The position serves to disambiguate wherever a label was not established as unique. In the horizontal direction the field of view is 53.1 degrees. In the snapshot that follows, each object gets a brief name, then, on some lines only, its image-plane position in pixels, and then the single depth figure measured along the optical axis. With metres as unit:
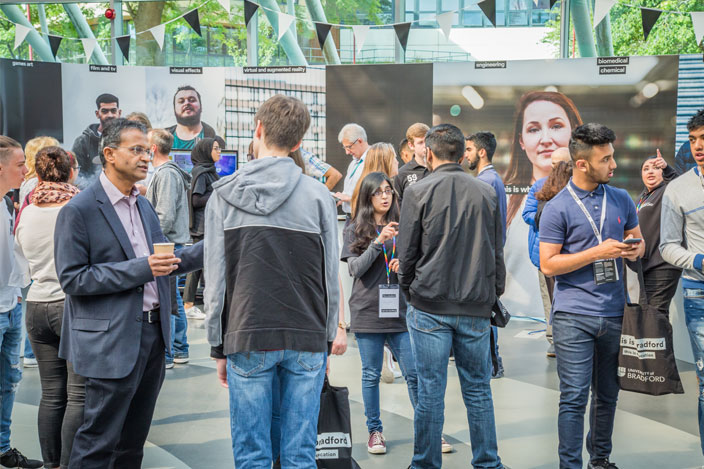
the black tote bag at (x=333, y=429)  3.07
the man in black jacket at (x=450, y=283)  3.22
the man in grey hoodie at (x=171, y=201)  5.89
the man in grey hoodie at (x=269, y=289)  2.41
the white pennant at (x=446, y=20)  8.14
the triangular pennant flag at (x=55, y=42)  9.51
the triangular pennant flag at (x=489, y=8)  7.91
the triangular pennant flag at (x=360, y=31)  8.61
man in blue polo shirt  3.28
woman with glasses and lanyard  3.85
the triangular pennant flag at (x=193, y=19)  9.14
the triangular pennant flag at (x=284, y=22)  8.81
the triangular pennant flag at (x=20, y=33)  9.28
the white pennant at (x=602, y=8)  7.57
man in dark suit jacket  2.69
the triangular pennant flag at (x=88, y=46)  9.46
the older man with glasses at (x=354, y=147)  6.41
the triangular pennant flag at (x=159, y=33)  9.32
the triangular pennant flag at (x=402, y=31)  8.55
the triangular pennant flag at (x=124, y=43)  9.49
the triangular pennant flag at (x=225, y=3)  8.72
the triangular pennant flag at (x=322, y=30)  8.80
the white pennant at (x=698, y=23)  7.24
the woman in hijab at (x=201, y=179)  6.68
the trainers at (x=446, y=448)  4.01
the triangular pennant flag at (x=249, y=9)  9.07
